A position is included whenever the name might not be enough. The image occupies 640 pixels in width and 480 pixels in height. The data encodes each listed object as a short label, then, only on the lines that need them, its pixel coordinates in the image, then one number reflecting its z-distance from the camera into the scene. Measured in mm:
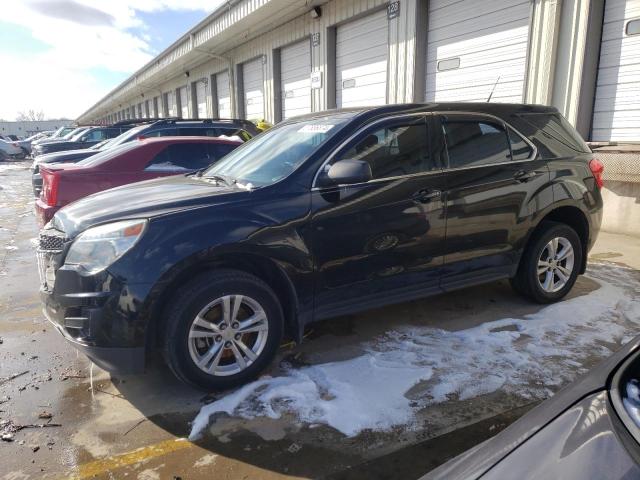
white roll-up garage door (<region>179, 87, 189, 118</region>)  26234
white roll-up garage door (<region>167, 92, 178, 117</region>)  28802
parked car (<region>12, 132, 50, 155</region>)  33997
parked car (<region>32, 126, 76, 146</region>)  25188
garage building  7051
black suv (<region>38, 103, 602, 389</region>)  2854
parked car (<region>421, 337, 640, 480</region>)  1072
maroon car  5730
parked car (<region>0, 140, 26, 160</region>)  32156
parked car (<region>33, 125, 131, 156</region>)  15580
